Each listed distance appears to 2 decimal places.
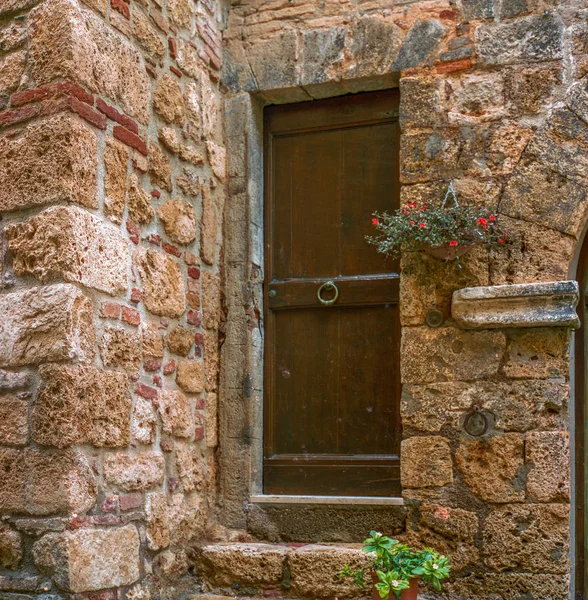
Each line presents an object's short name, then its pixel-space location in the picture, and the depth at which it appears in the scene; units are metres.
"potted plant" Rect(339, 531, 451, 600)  2.91
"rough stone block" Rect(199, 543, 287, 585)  3.65
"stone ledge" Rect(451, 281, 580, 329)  3.40
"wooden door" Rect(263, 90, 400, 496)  3.90
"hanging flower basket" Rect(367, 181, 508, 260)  3.51
